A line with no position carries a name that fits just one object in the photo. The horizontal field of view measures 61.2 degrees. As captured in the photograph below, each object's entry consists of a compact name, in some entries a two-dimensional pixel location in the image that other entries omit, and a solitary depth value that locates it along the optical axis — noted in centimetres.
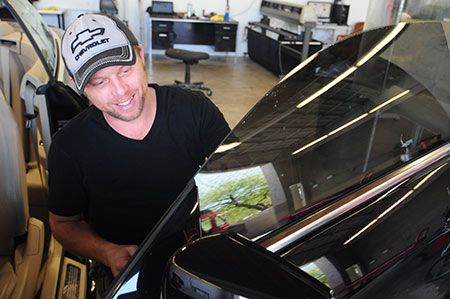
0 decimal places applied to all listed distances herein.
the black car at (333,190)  51
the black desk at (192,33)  749
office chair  544
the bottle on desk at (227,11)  789
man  117
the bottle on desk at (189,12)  774
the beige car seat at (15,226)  140
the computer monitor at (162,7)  766
